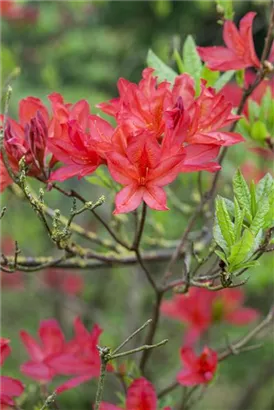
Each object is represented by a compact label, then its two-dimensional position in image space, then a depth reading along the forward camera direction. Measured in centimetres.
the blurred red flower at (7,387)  111
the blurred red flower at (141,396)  111
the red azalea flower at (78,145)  108
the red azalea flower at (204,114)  109
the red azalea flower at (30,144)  111
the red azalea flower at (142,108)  108
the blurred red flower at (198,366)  117
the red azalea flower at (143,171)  106
